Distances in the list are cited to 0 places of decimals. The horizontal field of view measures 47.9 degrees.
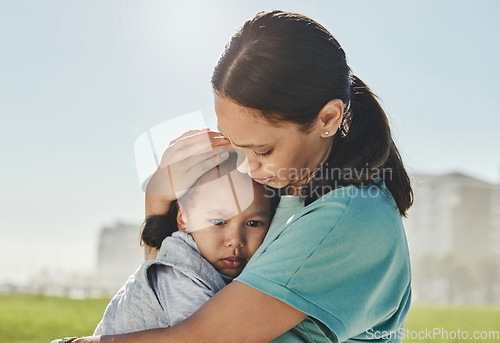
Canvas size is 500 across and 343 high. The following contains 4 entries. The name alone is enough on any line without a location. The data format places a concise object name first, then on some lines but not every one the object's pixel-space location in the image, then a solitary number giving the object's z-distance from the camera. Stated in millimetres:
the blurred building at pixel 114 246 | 33531
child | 1597
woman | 1280
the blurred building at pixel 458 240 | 31766
